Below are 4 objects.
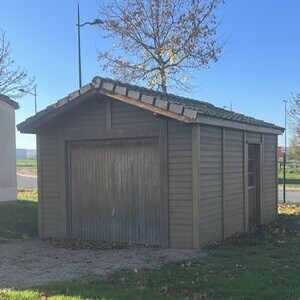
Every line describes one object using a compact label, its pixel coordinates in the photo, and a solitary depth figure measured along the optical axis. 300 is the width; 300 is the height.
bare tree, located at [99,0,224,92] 16.01
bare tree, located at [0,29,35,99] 18.82
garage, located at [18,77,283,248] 7.44
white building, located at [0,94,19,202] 12.92
